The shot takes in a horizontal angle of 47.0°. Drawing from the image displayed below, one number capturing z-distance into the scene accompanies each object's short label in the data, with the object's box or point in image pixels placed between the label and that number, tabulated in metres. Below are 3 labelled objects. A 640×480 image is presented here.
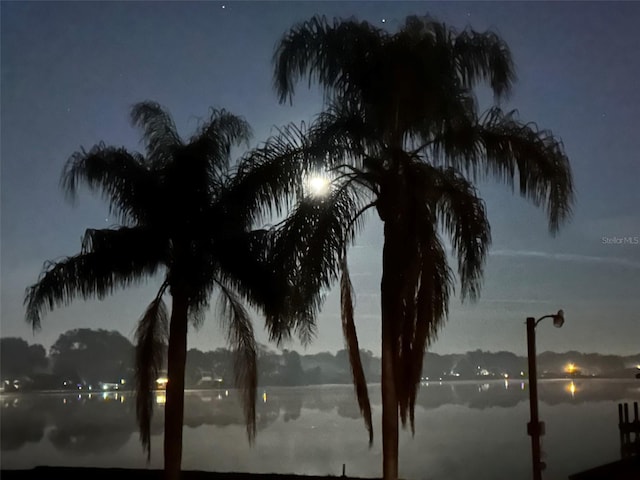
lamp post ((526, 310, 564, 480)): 12.59
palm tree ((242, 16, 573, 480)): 10.78
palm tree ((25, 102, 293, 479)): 12.76
